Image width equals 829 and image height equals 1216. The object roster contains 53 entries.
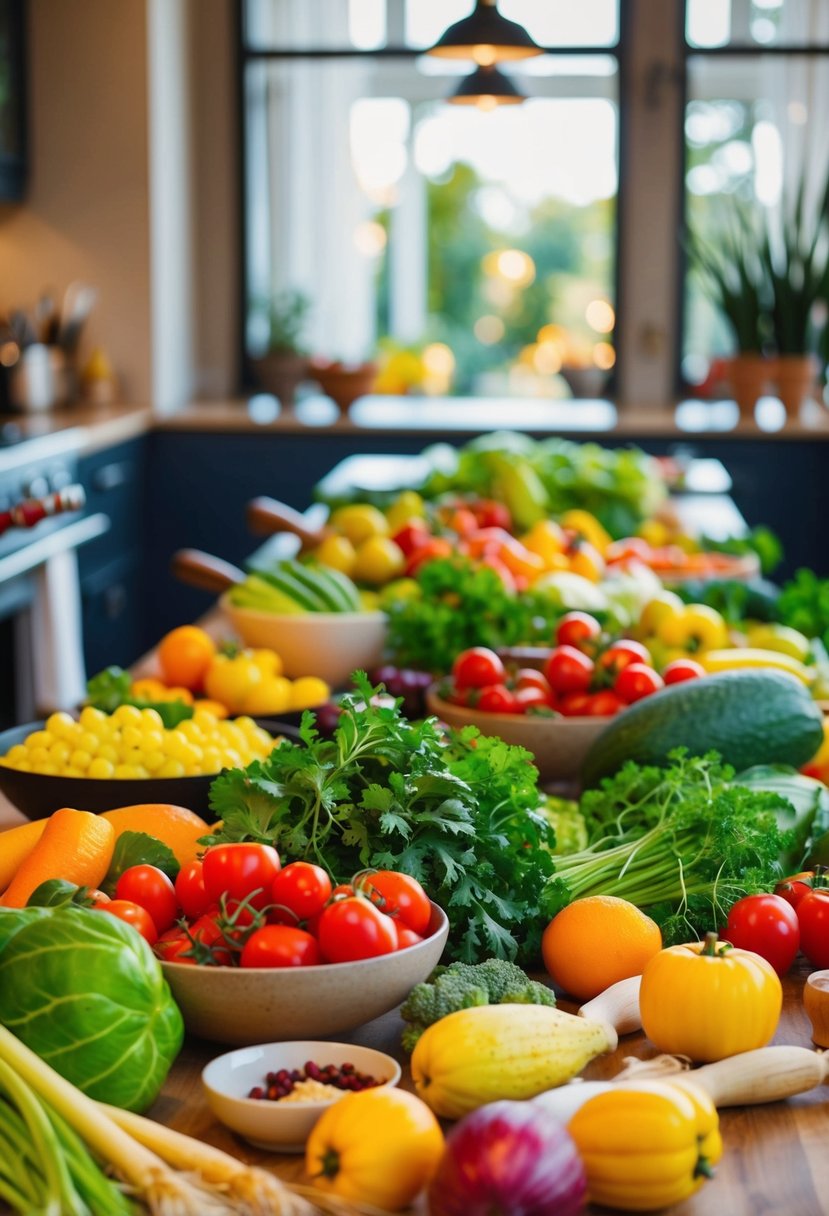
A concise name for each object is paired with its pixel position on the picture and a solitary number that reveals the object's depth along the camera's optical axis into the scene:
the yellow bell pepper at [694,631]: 2.42
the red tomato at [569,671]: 2.07
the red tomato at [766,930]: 1.39
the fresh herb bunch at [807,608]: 2.66
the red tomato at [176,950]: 1.21
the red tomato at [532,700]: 2.02
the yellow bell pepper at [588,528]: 3.45
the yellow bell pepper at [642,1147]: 1.00
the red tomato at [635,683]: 2.03
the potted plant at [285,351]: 6.29
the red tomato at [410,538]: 3.11
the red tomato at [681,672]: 2.06
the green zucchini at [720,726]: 1.82
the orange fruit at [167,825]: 1.48
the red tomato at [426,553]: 2.98
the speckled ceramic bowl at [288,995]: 1.16
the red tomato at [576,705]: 2.02
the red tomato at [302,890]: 1.21
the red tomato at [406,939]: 1.22
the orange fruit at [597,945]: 1.34
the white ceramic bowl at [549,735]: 1.96
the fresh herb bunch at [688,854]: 1.45
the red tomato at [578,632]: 2.22
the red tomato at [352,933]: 1.18
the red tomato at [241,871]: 1.23
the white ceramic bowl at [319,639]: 2.43
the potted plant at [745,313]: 5.83
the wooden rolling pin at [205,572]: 2.65
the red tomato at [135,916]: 1.22
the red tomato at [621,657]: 2.08
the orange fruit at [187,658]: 2.23
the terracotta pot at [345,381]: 6.06
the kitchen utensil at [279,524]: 3.05
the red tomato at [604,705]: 2.01
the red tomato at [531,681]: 2.09
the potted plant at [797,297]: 5.74
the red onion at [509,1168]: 0.90
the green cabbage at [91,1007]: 1.09
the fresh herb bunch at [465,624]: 2.39
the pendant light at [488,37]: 3.59
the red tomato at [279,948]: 1.18
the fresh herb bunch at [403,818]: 1.31
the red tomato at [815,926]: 1.43
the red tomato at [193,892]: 1.28
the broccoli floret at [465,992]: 1.19
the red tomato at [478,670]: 2.07
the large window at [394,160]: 6.22
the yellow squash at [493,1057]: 1.10
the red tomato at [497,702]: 2.01
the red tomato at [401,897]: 1.24
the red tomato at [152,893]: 1.28
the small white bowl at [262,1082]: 1.07
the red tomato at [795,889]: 1.48
